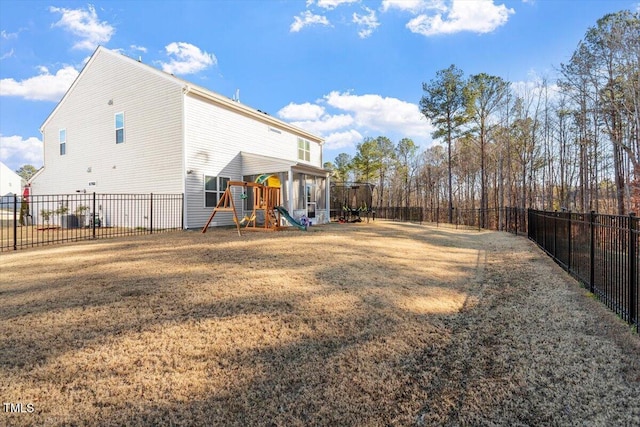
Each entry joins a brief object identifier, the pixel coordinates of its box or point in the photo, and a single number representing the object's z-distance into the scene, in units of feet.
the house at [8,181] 124.16
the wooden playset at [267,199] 35.81
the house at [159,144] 41.06
